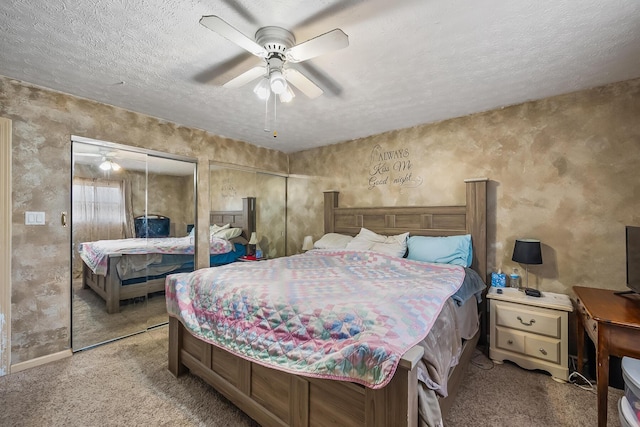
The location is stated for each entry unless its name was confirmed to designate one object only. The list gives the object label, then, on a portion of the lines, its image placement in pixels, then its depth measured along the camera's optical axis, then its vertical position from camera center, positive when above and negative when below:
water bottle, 2.54 -0.63
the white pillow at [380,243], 2.97 -0.36
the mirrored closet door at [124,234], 2.60 -0.24
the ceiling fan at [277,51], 1.38 +0.91
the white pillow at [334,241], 3.48 -0.39
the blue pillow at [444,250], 2.62 -0.38
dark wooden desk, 1.47 -0.68
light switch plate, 2.30 -0.06
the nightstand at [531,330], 2.11 -0.96
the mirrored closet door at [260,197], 3.68 +0.22
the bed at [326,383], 1.08 -0.90
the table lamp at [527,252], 2.32 -0.34
